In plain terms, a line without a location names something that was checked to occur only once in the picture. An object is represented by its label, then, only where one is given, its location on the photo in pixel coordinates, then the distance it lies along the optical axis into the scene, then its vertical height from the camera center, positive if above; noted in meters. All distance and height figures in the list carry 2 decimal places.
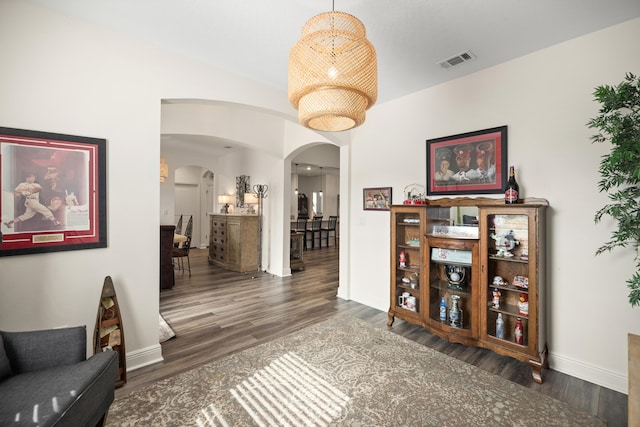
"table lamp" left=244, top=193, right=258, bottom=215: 6.20 +0.32
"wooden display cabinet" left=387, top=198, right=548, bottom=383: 2.38 -0.60
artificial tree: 1.76 +0.35
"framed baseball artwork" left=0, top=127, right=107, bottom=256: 1.96 +0.16
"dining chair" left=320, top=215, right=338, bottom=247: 9.98 -0.57
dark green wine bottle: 2.51 +0.19
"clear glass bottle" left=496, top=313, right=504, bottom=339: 2.58 -1.08
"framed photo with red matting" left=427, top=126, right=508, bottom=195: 2.86 +0.54
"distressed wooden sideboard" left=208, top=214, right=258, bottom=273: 5.98 -0.67
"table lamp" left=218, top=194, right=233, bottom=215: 7.26 +0.34
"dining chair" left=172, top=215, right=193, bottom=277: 5.27 -0.72
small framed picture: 3.85 +0.19
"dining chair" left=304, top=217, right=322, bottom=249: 9.56 -0.58
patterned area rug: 1.86 -1.38
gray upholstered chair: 1.23 -0.86
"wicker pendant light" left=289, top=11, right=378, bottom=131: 1.55 +0.80
